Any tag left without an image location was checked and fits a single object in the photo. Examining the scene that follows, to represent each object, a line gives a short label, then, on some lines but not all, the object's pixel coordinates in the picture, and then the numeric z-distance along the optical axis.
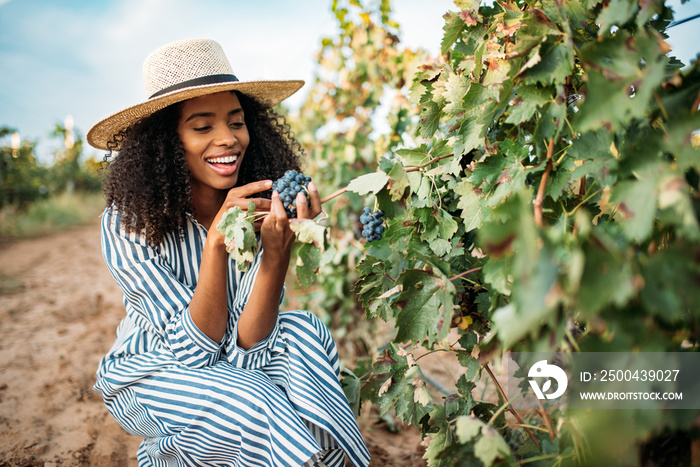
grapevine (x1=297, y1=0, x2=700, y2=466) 0.69
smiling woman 1.52
